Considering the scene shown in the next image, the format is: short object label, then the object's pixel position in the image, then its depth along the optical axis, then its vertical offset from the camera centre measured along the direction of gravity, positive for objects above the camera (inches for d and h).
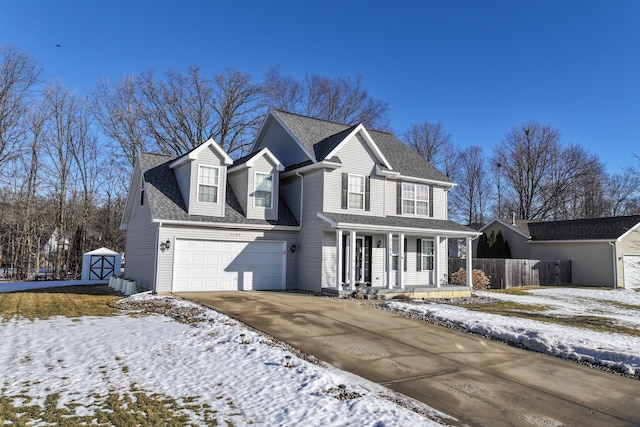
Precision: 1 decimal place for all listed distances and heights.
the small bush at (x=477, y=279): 826.2 -57.4
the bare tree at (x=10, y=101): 982.4 +336.2
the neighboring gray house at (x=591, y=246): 1023.6 +17.9
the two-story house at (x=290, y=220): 614.9 +44.6
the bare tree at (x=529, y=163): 1657.2 +355.3
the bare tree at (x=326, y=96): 1391.5 +510.1
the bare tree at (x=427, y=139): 1689.2 +448.4
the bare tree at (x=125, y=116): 1145.4 +355.9
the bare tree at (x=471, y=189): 1817.2 +270.6
